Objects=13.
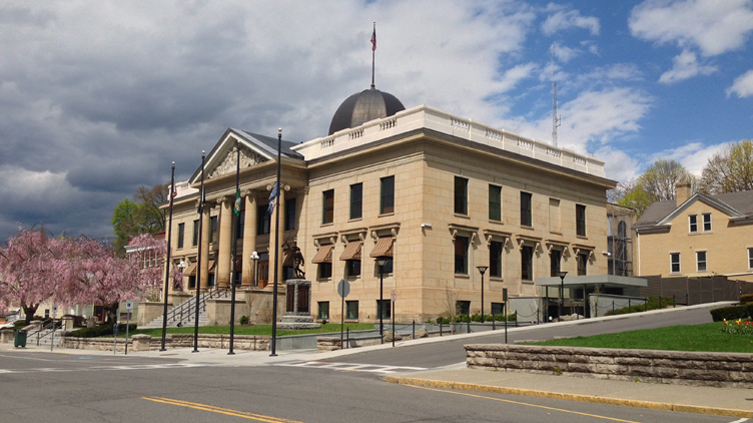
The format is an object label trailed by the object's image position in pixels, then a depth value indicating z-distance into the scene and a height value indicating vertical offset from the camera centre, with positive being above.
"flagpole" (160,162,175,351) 34.88 +0.47
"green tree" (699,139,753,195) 65.75 +12.48
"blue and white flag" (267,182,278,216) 39.41 +5.45
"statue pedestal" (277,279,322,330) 39.59 -0.53
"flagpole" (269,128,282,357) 28.77 -1.32
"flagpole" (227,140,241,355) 30.05 -1.53
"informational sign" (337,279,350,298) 28.42 +0.29
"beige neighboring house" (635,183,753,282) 55.00 +5.25
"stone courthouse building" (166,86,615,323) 41.53 +5.79
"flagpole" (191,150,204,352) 32.34 +0.32
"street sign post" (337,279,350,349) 28.38 +0.29
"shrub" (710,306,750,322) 25.35 -0.53
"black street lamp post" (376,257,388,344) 31.29 +1.25
